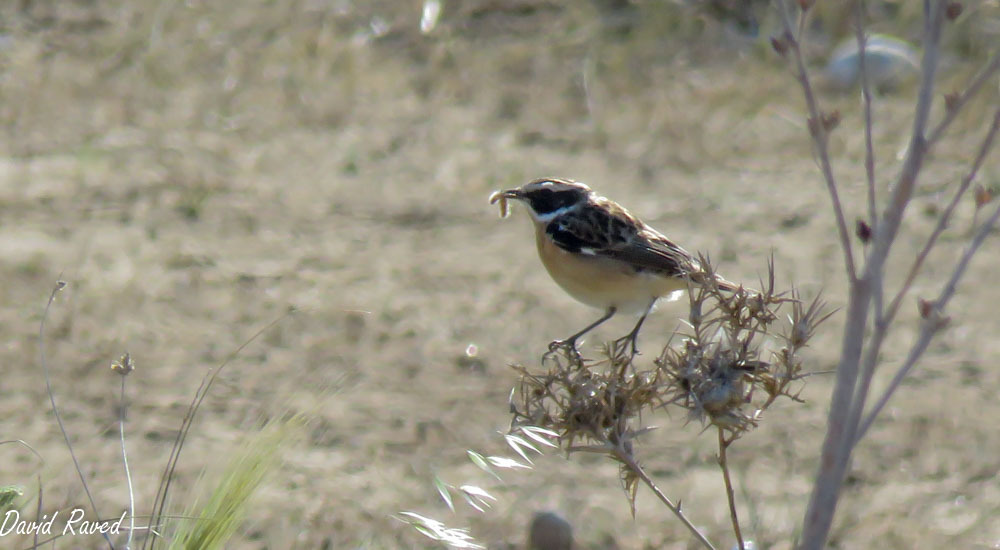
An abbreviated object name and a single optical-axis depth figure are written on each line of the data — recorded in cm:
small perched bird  873
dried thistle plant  575
